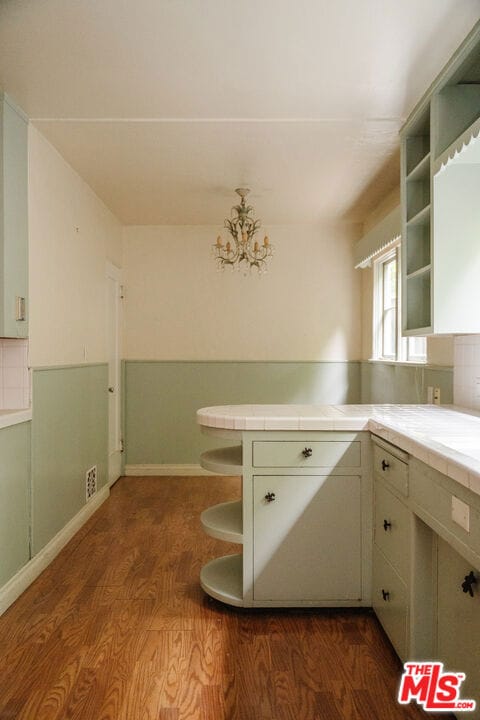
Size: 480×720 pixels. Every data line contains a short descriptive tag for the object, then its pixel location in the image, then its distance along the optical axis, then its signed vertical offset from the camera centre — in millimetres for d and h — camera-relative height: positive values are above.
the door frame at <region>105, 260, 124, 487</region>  4766 -120
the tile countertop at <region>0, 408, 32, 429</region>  2488 -297
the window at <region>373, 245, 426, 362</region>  3955 +374
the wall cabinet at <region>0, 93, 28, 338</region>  2568 +710
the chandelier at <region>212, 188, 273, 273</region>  4129 +1035
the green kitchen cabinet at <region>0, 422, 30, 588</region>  2521 -720
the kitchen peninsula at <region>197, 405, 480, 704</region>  2164 -654
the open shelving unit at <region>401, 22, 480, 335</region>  2236 +881
